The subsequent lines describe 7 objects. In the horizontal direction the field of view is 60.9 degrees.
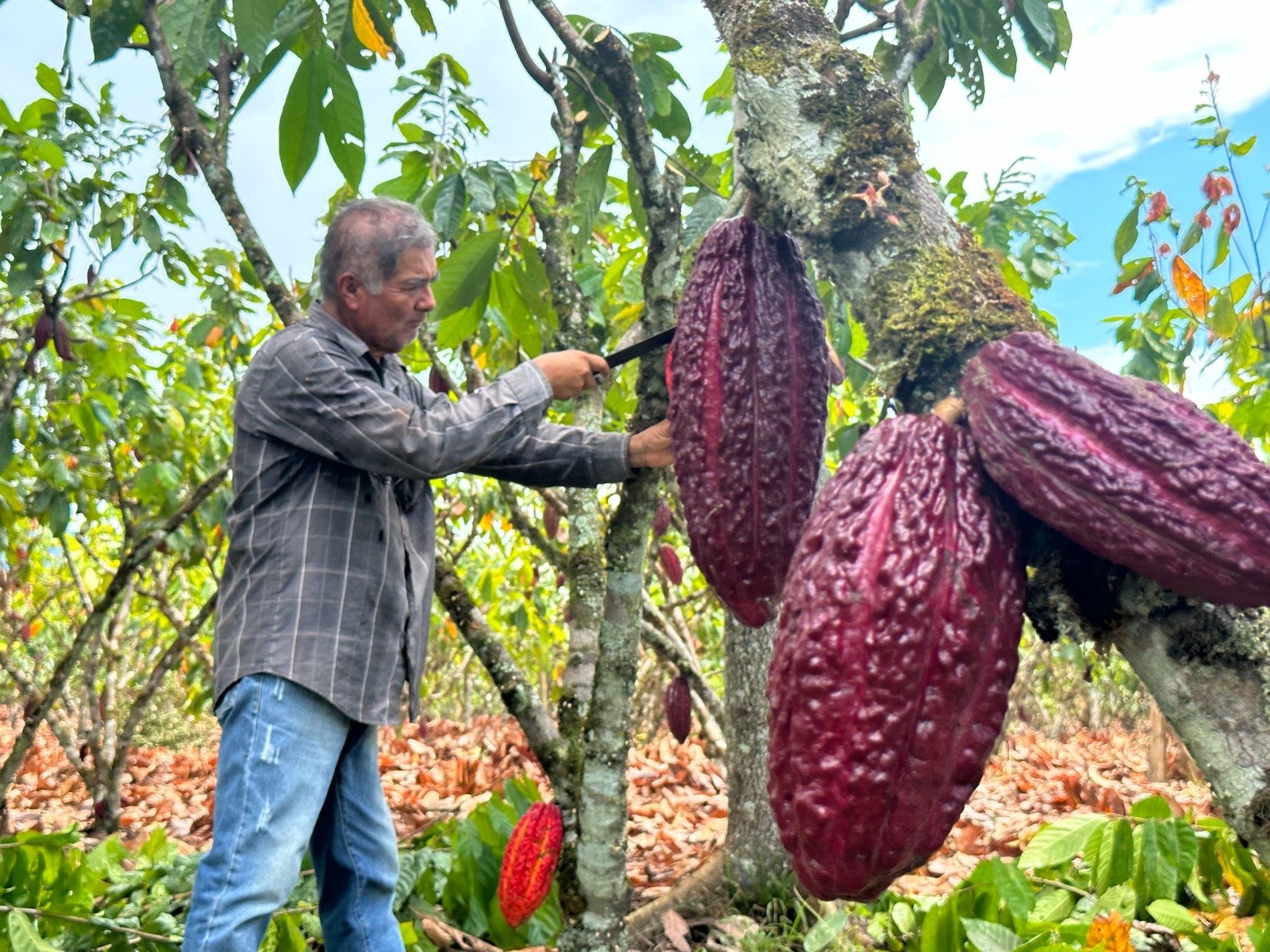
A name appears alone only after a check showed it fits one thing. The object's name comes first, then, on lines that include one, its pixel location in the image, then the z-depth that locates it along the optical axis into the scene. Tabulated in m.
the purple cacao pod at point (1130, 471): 0.79
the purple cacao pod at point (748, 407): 1.20
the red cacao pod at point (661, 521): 2.75
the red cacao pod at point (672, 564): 3.50
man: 1.88
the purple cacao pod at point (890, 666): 0.81
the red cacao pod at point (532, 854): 2.30
